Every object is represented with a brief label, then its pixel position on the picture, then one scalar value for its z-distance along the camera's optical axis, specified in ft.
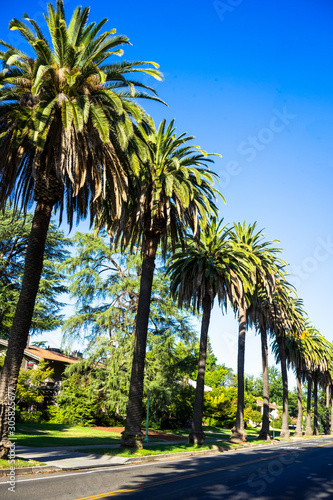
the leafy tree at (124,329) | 111.55
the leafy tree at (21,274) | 122.21
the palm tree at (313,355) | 199.31
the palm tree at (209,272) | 91.76
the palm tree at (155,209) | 66.85
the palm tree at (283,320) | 144.97
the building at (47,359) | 125.70
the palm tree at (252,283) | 110.73
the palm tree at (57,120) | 45.85
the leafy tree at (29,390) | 97.30
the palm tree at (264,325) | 127.34
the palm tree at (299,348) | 177.27
